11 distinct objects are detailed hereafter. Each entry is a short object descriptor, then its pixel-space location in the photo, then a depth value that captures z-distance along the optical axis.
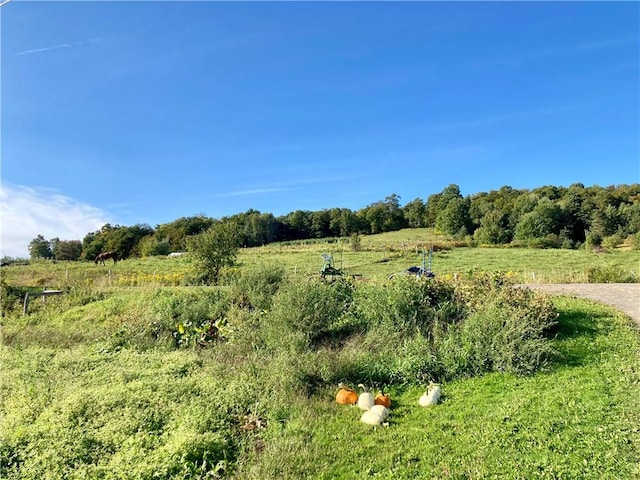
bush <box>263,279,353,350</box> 7.16
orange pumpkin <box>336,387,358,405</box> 5.32
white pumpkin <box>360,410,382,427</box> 4.73
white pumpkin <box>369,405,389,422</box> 4.80
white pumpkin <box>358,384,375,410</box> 5.05
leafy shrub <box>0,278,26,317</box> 13.44
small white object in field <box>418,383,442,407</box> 5.10
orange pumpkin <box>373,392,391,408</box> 5.15
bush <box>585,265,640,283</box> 15.56
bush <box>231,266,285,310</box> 9.43
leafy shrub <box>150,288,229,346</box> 8.44
